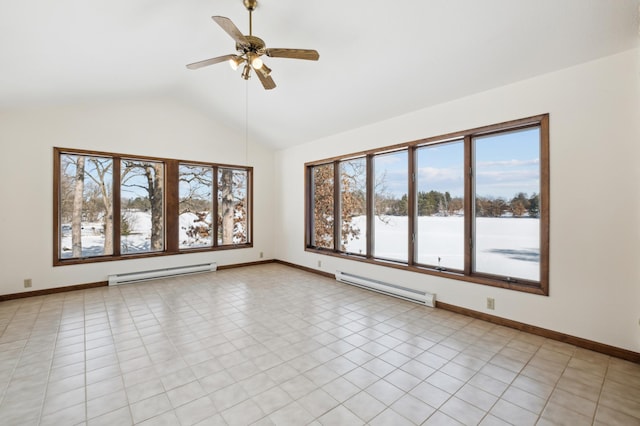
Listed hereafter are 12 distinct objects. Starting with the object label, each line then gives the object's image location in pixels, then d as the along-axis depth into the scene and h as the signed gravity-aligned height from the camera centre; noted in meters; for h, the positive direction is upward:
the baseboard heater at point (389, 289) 3.94 -1.15
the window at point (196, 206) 5.86 +0.17
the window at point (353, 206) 5.17 +0.14
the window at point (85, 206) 4.70 +0.14
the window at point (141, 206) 5.25 +0.15
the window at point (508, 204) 3.20 +0.10
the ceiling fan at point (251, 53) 2.50 +1.51
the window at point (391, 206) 4.50 +0.11
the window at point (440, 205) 3.83 +0.11
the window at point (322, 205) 5.84 +0.17
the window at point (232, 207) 6.38 +0.15
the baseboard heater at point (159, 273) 4.99 -1.10
